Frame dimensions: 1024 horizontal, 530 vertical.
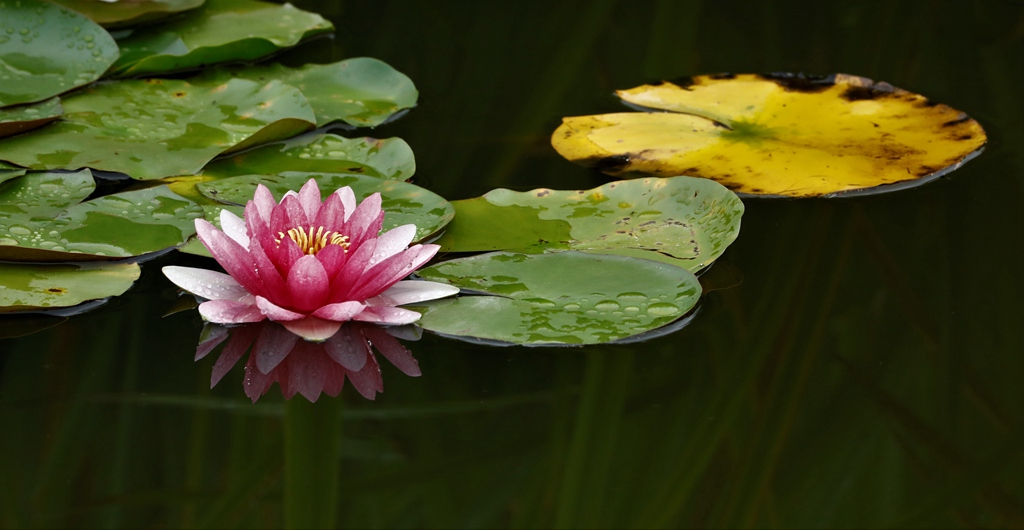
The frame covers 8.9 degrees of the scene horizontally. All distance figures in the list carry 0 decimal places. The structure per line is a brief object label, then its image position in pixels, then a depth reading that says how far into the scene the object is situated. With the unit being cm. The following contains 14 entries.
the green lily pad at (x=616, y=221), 299
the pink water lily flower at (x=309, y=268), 293
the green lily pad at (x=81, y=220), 297
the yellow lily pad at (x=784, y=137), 306
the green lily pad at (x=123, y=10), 318
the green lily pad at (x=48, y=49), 310
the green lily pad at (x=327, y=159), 305
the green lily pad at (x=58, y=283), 294
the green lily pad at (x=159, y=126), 304
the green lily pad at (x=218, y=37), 315
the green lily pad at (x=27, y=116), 305
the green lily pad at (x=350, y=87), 312
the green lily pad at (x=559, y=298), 294
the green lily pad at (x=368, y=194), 299
